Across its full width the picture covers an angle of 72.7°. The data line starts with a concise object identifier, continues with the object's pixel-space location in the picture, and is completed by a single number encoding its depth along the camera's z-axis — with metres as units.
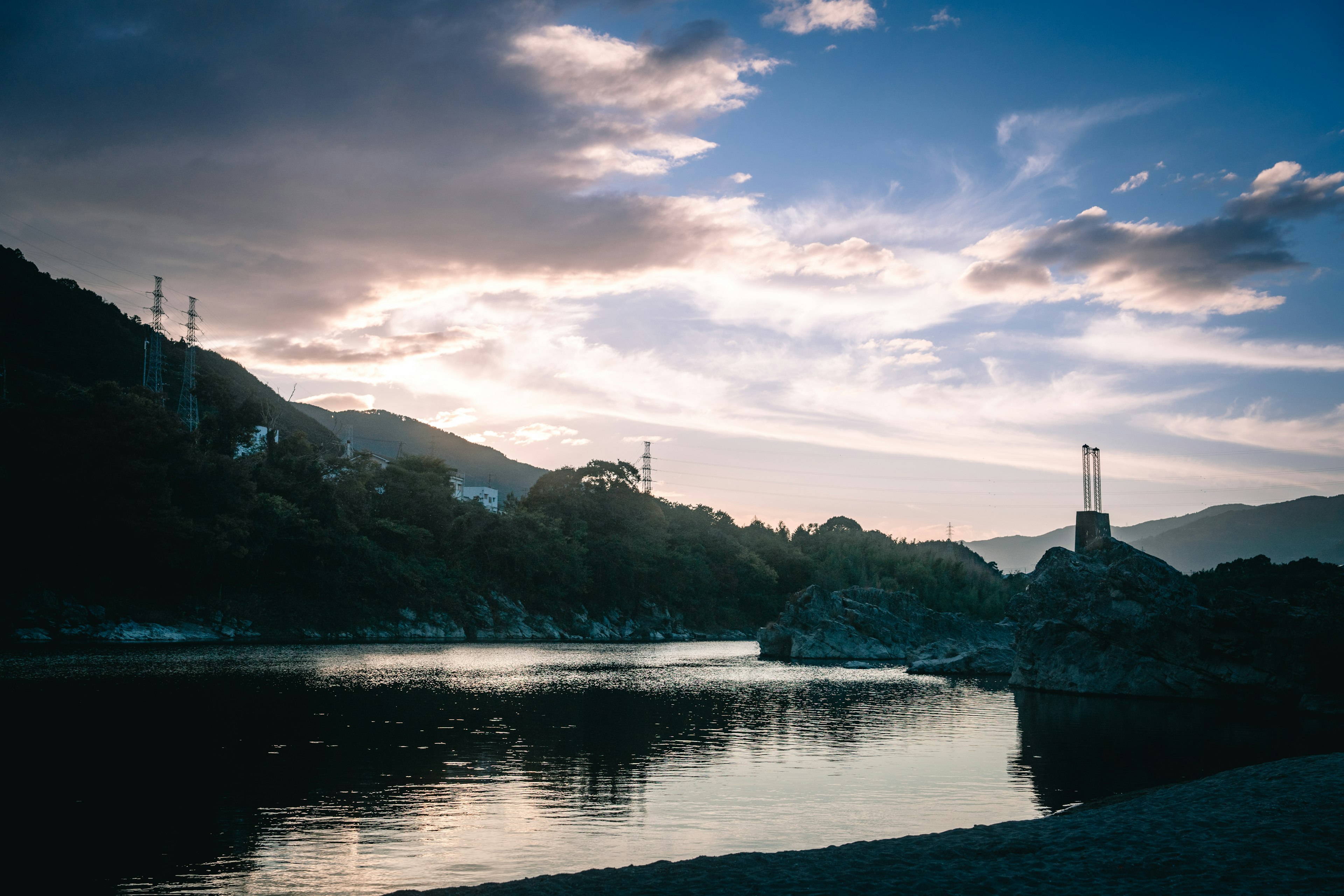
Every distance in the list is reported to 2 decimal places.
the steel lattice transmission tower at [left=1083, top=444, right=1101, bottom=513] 68.56
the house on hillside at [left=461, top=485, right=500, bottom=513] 193.75
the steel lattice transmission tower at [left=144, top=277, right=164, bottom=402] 82.81
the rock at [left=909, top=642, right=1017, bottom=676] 59.97
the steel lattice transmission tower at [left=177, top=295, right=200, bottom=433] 87.56
